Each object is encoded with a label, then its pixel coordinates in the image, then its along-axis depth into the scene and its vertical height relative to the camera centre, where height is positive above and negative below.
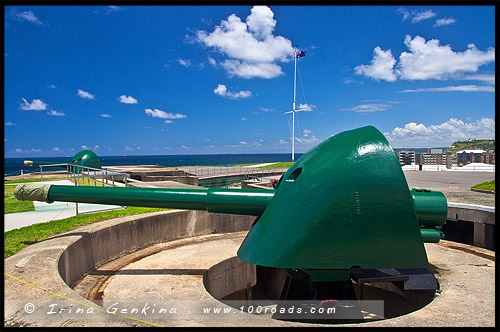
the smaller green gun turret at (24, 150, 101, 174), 20.39 +0.44
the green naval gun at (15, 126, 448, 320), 4.32 -0.67
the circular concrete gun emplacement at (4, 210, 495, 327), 3.78 -1.92
